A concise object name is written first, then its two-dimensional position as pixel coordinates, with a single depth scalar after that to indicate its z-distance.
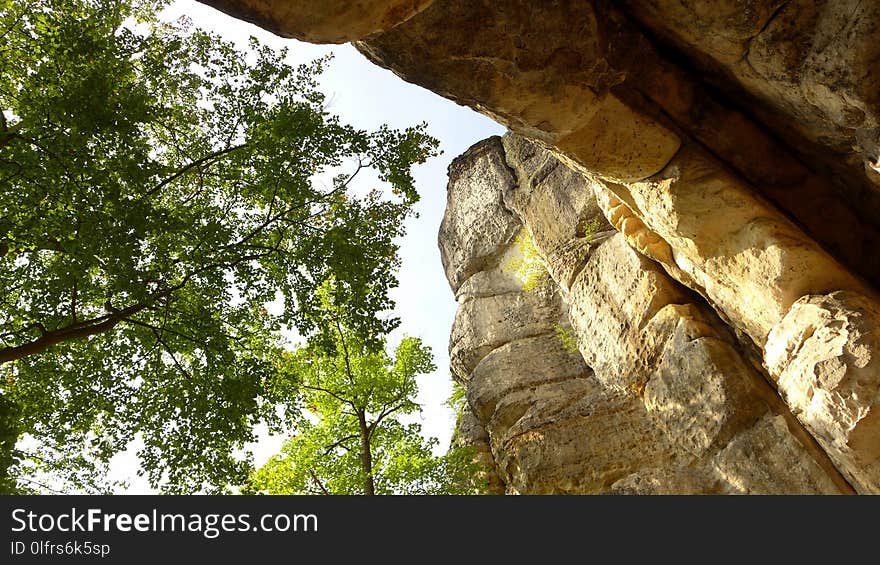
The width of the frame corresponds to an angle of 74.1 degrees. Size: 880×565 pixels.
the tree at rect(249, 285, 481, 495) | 15.80
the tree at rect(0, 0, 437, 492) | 8.64
